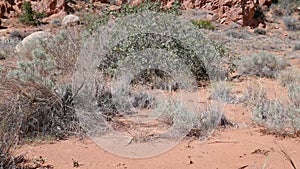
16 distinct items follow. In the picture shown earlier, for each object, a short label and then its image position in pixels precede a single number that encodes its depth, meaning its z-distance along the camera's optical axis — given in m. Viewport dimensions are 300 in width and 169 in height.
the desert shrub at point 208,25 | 22.50
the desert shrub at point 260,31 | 26.97
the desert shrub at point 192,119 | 4.89
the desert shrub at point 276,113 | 4.85
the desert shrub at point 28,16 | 24.73
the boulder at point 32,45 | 6.02
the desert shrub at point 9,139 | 3.65
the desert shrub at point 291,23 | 29.77
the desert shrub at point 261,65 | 9.52
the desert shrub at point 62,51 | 5.66
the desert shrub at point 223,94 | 6.55
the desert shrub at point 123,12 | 8.23
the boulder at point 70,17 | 21.59
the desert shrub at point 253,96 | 6.23
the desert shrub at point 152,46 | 6.99
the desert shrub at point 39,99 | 4.83
